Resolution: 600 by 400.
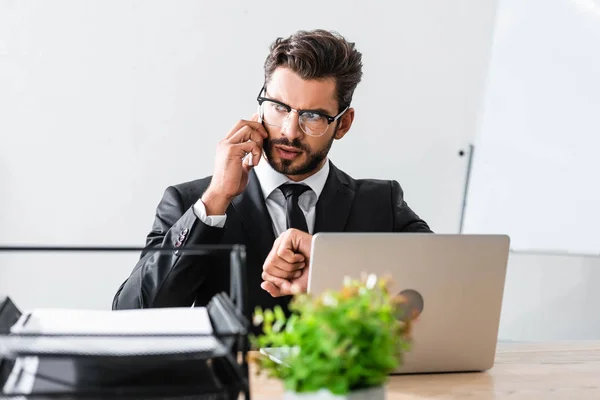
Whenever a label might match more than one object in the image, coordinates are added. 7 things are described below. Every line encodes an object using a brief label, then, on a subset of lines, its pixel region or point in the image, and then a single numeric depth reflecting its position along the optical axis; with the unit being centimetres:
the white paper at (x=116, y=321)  137
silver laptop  165
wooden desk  169
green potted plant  125
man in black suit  217
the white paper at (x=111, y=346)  126
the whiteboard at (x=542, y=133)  324
